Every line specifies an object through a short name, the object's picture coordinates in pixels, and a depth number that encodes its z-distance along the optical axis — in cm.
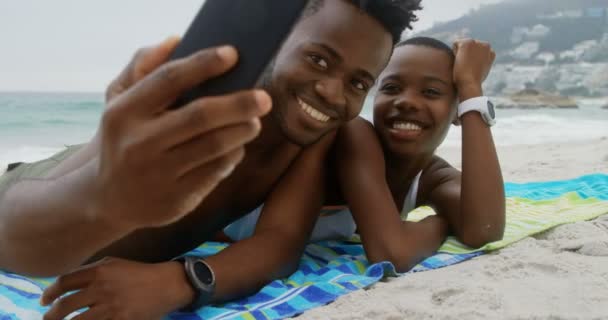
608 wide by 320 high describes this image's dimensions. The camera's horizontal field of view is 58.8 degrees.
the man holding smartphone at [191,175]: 77
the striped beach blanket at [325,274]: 153
